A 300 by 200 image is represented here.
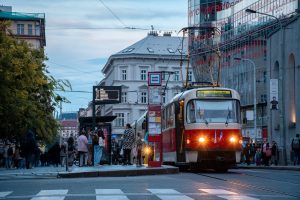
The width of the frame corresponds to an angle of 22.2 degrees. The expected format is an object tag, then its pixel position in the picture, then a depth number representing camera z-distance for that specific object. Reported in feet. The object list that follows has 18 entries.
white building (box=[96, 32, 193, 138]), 400.47
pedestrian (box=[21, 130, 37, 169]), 125.49
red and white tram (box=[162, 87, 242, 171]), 103.86
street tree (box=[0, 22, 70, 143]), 152.05
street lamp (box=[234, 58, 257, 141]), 230.68
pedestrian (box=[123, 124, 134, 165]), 125.18
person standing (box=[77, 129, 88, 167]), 117.91
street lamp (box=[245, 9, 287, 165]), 194.41
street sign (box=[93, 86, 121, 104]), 115.24
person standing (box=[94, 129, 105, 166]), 116.15
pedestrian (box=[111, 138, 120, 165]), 176.17
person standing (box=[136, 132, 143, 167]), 108.32
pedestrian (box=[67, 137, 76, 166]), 137.20
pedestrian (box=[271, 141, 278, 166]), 166.44
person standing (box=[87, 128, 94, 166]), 118.11
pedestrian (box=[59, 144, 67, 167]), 172.94
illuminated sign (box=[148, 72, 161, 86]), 94.84
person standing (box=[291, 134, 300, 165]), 146.20
